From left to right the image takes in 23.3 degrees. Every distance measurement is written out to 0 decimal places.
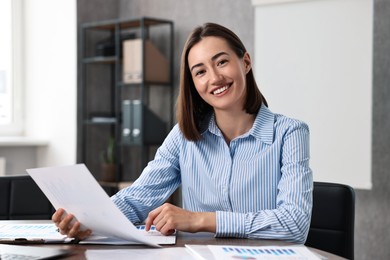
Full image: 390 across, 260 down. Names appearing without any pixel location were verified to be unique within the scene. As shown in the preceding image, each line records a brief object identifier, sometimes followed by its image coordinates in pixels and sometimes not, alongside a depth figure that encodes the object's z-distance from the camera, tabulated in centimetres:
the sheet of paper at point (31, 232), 316
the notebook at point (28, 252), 262
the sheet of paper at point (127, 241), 304
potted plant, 639
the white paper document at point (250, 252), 261
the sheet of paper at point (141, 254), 267
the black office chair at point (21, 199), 380
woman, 354
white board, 509
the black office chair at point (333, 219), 356
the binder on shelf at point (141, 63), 611
